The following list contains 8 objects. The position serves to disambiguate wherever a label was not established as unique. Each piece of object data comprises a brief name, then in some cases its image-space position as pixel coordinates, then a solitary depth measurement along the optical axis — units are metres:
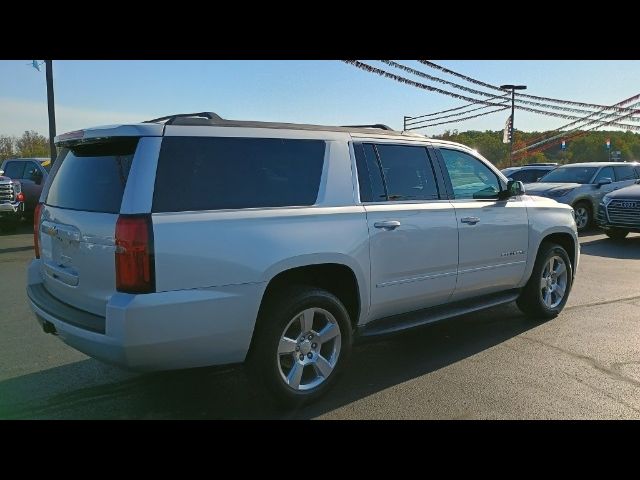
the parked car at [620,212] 10.49
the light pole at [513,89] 31.03
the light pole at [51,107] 11.46
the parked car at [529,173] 16.52
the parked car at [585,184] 12.36
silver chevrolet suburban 2.75
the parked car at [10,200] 11.99
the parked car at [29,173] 13.61
